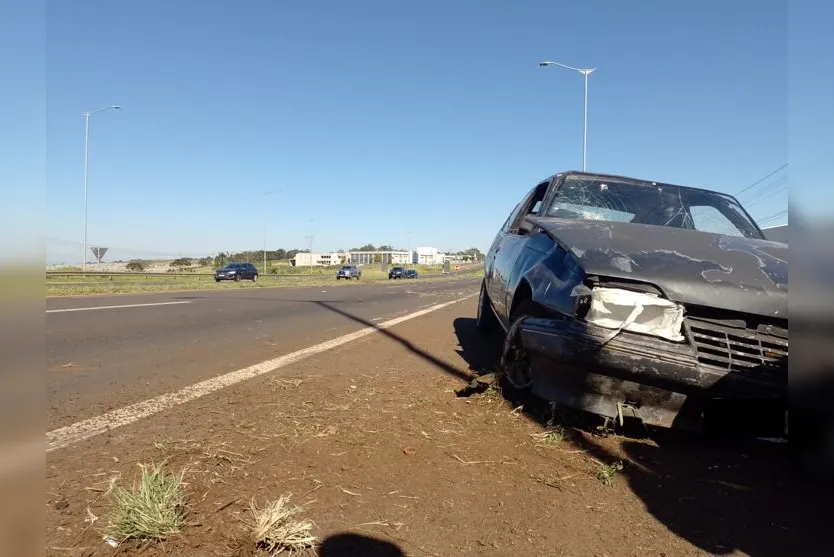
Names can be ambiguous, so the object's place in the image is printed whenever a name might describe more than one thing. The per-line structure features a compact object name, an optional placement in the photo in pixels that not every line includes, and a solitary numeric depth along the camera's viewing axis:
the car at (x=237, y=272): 35.00
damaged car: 2.69
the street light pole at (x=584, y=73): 20.60
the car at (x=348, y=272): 45.64
